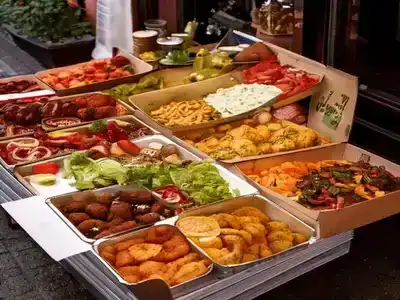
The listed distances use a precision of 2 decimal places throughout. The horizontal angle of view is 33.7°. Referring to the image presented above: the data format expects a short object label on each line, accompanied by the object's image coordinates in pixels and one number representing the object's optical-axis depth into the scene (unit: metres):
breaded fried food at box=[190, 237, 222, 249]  2.87
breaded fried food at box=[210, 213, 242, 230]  3.01
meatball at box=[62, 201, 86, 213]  3.14
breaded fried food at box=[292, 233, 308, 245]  2.95
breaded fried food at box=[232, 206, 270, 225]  3.12
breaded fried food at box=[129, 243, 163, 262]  2.77
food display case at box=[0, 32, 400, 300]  2.77
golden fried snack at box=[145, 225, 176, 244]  2.89
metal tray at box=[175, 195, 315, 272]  3.00
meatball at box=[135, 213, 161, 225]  3.05
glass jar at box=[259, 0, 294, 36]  5.00
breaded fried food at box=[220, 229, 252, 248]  2.91
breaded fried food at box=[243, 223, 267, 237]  2.95
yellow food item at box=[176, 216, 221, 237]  2.91
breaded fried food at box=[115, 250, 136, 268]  2.74
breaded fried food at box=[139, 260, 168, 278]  2.70
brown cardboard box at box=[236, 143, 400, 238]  2.97
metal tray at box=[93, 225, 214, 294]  2.61
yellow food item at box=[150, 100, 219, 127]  4.11
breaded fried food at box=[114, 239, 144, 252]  2.84
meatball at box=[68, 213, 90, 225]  3.05
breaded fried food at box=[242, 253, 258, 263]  2.79
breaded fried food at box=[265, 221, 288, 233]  3.04
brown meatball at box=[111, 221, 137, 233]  2.96
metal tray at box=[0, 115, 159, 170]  3.96
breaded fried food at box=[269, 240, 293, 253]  2.88
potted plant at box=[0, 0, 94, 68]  7.21
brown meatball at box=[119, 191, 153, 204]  3.22
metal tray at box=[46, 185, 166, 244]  3.14
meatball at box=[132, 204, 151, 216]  3.15
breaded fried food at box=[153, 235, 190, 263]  2.80
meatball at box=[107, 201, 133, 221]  3.10
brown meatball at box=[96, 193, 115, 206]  3.22
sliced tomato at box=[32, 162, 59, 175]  3.58
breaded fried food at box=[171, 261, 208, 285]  2.66
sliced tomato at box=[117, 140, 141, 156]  3.80
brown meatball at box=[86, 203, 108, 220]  3.11
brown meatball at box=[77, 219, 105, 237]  2.98
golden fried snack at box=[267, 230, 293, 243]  2.94
